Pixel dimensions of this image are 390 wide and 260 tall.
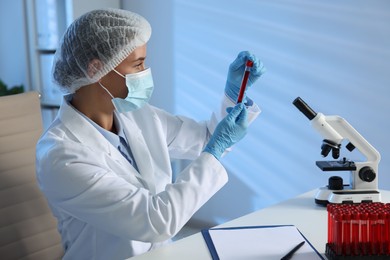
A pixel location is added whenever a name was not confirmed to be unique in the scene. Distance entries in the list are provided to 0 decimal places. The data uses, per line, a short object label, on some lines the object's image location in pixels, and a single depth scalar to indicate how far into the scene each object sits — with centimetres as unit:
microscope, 149
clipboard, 119
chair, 155
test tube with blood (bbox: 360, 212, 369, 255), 111
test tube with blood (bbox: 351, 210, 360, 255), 111
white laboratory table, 122
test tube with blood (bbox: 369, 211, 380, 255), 112
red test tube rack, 111
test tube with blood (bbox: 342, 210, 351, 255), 111
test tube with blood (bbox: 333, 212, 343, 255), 111
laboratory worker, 132
